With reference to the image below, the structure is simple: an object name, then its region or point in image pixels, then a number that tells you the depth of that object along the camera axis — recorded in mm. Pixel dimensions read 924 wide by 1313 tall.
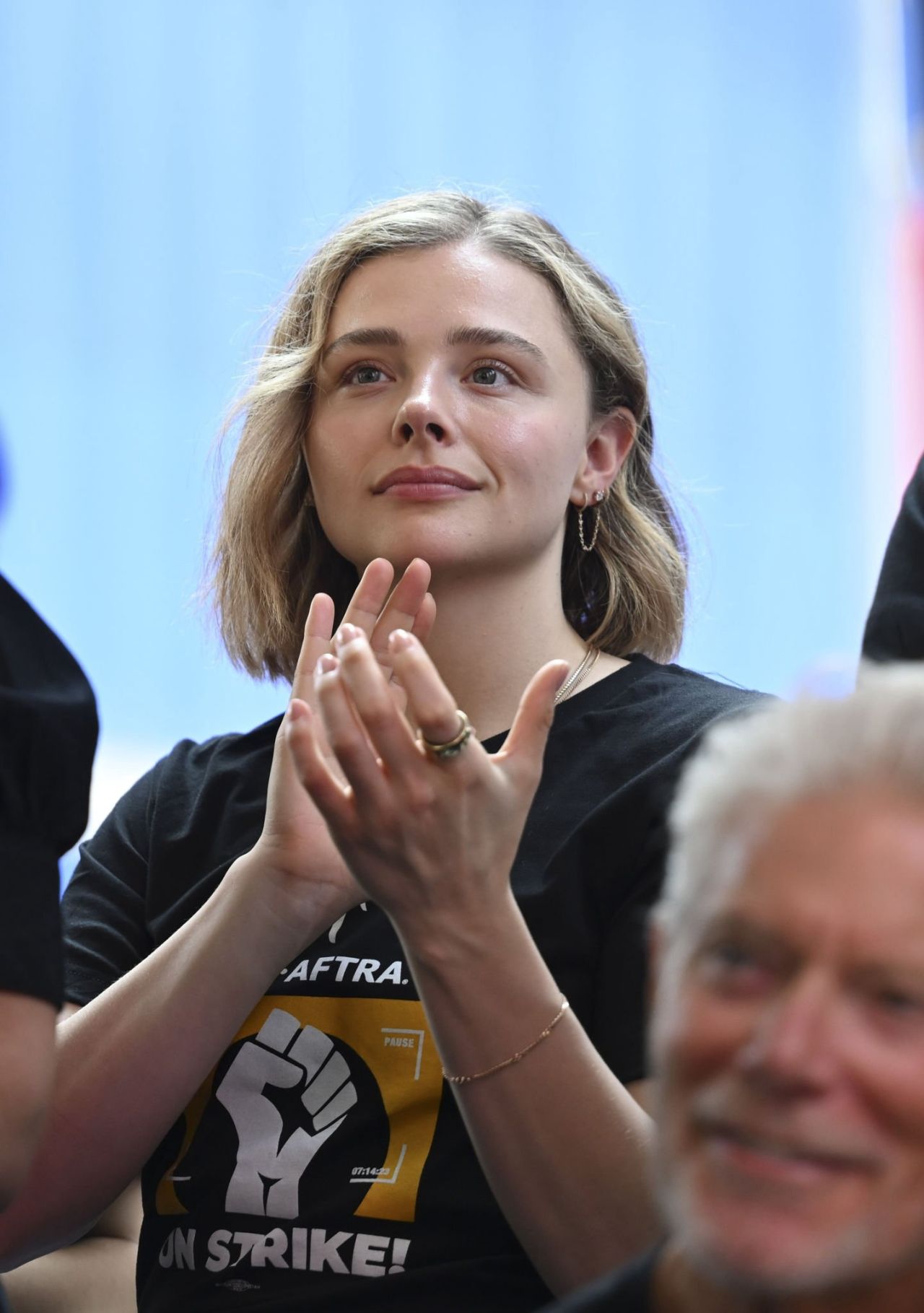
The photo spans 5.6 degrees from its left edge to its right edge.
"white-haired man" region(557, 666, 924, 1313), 3344
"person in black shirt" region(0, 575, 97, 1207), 3853
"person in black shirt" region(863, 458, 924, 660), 4016
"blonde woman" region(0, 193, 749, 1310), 3900
